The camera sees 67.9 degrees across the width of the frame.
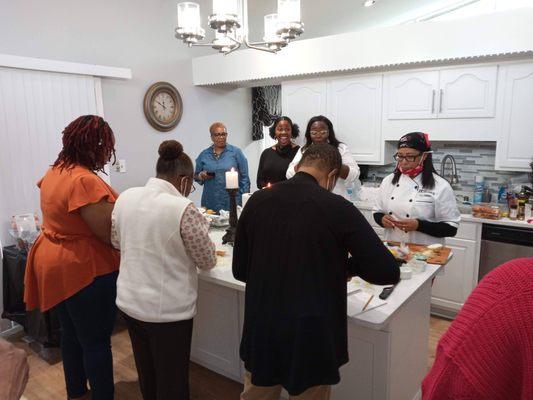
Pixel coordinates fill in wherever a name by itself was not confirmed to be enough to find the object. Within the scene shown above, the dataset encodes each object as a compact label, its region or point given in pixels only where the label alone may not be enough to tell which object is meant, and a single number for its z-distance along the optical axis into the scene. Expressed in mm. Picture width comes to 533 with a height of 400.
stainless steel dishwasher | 2844
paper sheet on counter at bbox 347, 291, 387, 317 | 1464
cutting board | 1939
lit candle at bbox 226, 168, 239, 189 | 2232
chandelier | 1868
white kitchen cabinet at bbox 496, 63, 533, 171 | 2961
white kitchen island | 1617
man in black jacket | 1212
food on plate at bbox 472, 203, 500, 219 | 2994
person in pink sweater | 526
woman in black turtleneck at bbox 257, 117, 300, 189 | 3395
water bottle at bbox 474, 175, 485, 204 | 3449
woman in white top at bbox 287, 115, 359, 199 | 2912
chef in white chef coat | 2244
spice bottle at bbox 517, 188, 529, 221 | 2955
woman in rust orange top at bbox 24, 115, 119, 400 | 1674
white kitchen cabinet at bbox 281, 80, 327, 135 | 3912
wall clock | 4012
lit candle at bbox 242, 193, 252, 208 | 2646
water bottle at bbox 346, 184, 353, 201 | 3812
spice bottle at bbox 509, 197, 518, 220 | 2969
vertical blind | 2902
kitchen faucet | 3656
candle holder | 2273
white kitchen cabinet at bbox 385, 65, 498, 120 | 3121
